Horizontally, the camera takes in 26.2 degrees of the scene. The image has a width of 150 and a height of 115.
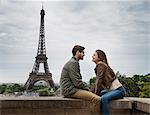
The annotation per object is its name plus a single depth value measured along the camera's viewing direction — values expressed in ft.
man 6.34
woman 6.36
